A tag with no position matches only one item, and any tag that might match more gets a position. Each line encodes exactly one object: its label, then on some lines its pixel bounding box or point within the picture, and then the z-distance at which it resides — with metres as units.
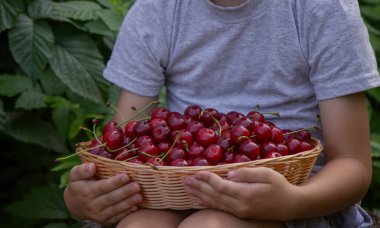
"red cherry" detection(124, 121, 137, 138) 1.16
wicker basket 1.07
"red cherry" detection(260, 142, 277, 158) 1.10
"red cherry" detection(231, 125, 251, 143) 1.10
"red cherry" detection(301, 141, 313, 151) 1.12
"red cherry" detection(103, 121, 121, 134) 1.16
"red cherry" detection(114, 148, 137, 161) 1.12
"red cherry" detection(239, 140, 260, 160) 1.09
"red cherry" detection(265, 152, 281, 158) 1.09
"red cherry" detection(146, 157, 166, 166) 1.08
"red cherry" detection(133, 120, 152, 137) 1.14
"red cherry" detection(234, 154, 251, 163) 1.08
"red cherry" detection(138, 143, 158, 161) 1.10
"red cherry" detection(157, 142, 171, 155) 1.12
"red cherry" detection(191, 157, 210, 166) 1.08
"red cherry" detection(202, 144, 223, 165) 1.08
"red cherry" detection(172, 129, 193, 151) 1.11
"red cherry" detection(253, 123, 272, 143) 1.12
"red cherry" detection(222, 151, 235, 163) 1.09
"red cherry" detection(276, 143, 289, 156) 1.10
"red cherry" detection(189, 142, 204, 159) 1.10
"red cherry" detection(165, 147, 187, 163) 1.09
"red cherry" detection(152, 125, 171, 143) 1.13
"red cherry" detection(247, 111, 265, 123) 1.16
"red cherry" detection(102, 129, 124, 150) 1.13
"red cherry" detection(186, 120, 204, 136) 1.14
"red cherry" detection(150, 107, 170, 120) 1.17
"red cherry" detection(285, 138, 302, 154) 1.12
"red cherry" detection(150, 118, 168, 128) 1.14
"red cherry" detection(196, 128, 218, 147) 1.11
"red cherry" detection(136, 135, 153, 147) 1.12
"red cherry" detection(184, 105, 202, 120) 1.20
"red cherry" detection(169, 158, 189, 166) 1.08
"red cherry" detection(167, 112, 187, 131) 1.15
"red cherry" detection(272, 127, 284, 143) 1.12
